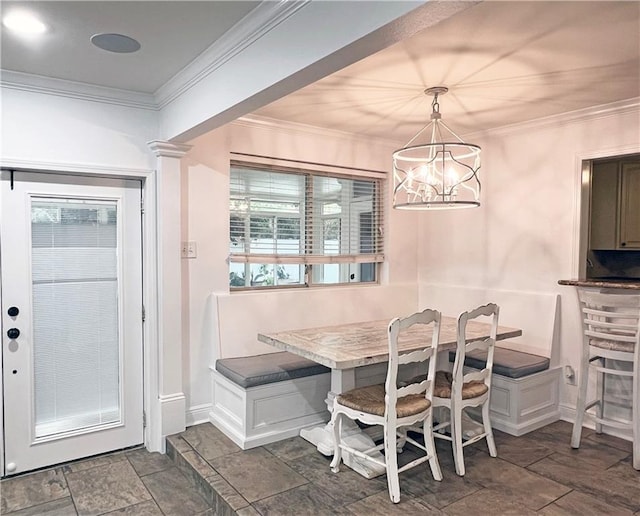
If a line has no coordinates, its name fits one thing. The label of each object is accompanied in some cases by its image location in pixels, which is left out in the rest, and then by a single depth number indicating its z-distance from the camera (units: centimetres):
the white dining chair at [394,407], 247
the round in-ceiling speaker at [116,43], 227
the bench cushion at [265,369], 309
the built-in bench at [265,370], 311
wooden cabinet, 445
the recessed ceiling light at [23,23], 206
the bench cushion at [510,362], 339
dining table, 262
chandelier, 284
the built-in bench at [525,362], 340
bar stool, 291
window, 375
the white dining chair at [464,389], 277
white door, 289
